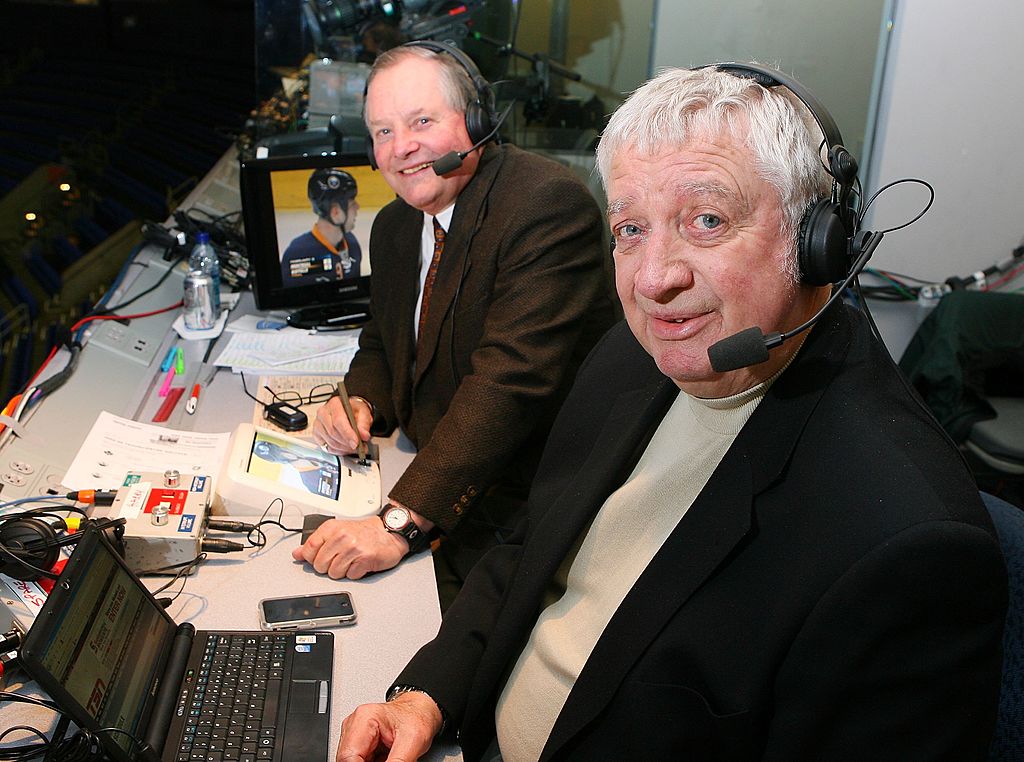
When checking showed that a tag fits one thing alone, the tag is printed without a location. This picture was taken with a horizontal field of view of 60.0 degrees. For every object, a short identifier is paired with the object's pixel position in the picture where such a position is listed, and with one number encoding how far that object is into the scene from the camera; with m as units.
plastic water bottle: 2.44
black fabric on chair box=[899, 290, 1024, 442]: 2.47
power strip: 2.09
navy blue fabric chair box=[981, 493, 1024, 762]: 0.98
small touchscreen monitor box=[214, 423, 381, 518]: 1.49
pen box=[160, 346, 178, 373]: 2.05
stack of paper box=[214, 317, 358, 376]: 2.07
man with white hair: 0.77
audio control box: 1.29
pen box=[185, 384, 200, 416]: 1.83
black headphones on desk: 1.17
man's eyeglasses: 1.91
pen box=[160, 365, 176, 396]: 1.94
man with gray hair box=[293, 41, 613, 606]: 1.62
